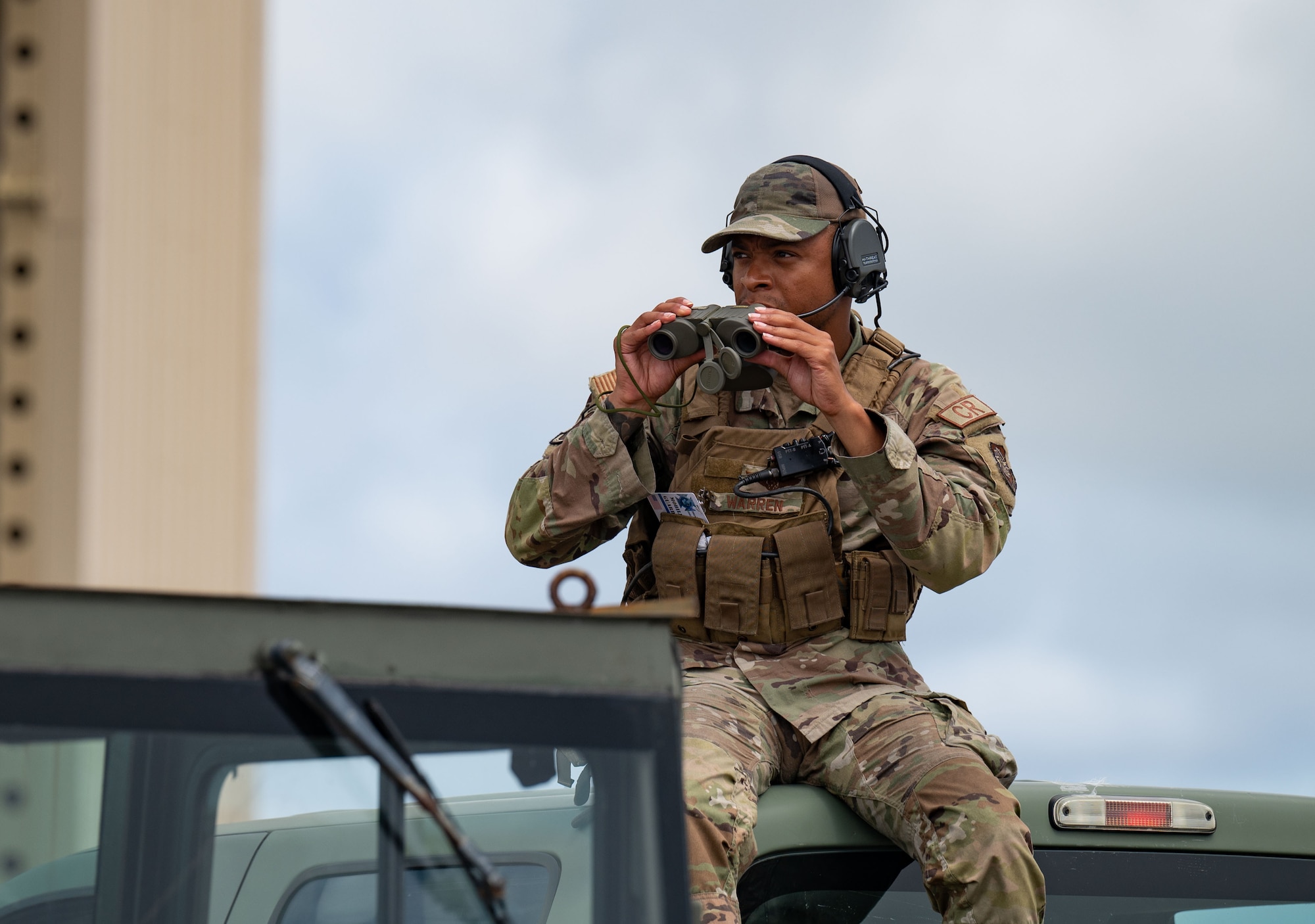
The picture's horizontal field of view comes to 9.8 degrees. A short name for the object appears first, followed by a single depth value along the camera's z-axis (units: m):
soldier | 10.70
